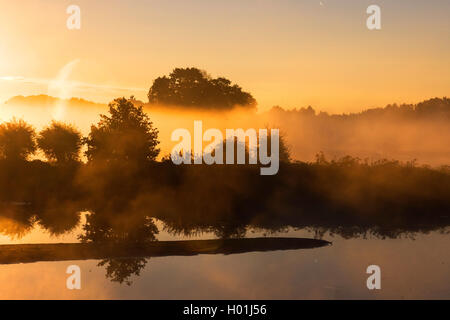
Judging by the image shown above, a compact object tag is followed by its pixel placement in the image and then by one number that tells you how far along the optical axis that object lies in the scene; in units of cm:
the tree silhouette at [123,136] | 7006
